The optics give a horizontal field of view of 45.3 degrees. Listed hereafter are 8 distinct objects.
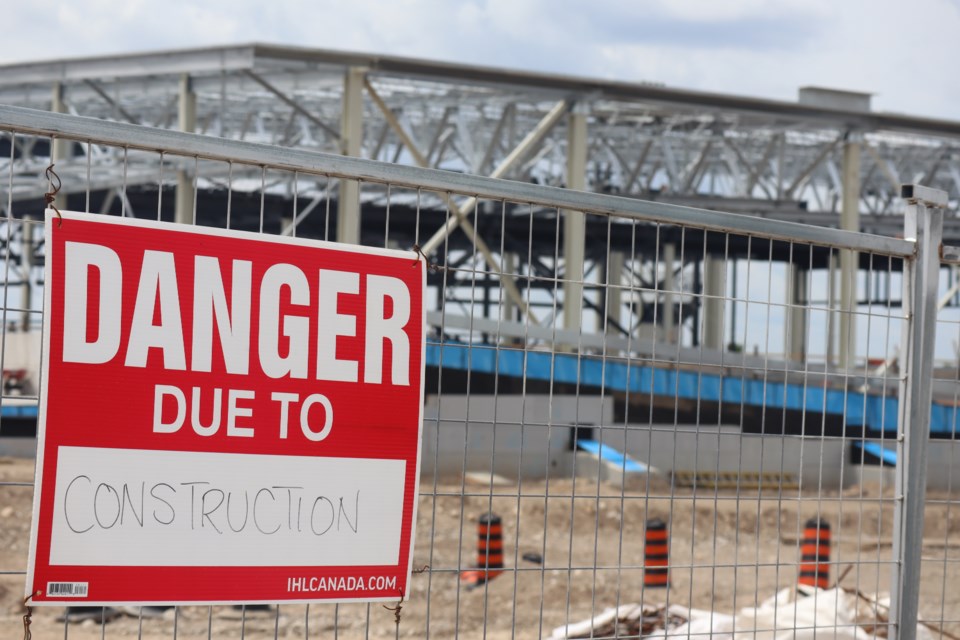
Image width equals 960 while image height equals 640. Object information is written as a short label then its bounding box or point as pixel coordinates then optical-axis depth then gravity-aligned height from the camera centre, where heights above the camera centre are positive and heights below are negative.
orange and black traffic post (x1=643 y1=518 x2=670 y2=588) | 10.56 -2.00
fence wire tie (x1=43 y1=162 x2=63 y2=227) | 3.07 +0.31
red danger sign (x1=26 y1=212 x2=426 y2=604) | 3.12 -0.29
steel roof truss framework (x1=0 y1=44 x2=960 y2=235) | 22.05 +5.05
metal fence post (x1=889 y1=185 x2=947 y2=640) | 4.85 -0.22
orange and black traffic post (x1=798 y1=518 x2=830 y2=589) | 11.83 -2.30
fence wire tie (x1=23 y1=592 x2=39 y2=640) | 3.00 -0.82
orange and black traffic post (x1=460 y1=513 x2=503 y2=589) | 11.77 -2.40
